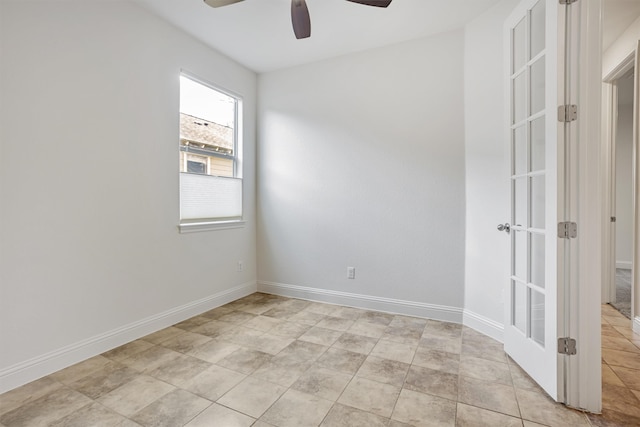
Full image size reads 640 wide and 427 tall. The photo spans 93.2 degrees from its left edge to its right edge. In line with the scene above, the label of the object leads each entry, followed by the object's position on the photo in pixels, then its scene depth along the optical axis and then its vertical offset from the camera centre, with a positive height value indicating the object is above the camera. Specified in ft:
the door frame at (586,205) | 5.13 +0.20
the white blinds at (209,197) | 9.77 +0.64
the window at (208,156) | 9.75 +2.07
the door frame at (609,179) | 10.46 +1.34
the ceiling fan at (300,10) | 6.32 +4.44
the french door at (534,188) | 5.48 +0.58
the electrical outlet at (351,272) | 10.73 -2.03
